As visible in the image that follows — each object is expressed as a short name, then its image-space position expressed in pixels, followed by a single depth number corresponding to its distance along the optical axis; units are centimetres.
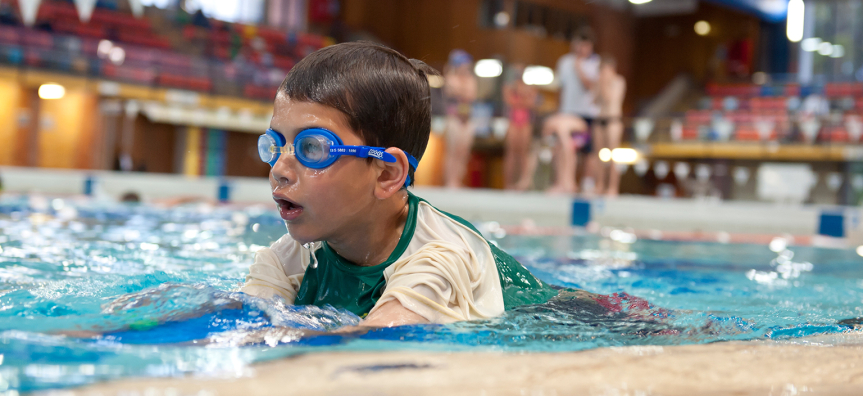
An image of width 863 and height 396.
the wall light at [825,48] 2278
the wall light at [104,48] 1315
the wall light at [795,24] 2319
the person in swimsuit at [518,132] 940
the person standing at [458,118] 900
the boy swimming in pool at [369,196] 144
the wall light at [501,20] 1948
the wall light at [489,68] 1942
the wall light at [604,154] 850
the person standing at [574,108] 822
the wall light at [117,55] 1331
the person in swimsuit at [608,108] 829
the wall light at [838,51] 2255
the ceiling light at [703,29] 2239
